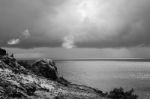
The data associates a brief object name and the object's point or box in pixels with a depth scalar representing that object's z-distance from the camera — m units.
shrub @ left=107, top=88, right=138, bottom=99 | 50.97
